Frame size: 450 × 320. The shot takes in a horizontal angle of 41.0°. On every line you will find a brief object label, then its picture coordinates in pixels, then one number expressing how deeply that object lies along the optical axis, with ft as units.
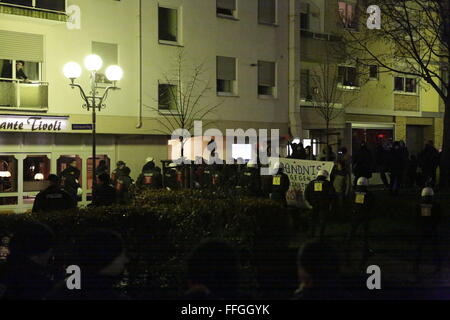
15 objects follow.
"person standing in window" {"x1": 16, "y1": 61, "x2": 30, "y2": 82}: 61.31
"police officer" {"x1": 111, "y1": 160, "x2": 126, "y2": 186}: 44.27
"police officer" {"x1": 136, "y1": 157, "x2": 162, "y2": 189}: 44.28
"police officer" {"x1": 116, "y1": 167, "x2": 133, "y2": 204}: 36.54
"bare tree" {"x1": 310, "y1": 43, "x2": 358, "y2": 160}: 81.76
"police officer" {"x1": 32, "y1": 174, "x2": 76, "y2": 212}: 27.99
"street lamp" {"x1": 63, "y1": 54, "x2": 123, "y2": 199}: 44.14
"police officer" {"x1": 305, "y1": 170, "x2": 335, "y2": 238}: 33.42
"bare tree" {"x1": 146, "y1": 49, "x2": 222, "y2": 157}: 70.59
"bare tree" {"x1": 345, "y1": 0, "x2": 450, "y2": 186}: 44.46
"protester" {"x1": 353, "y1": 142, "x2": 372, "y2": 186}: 51.93
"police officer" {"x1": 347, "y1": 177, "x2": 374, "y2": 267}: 30.18
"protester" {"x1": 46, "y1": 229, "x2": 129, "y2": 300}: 14.29
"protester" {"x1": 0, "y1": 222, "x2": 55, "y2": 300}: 15.23
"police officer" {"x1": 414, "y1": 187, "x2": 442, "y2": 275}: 28.86
